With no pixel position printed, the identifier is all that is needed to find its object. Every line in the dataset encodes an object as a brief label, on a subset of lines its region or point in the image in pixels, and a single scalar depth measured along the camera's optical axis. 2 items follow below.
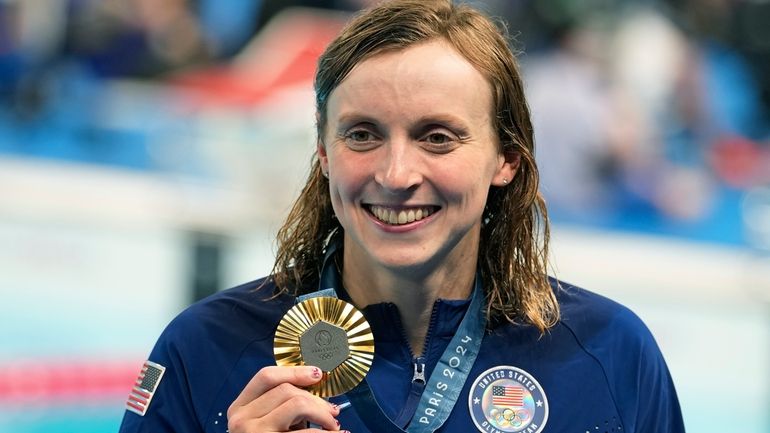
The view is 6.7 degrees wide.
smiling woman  5.88
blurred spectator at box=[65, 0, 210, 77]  12.42
